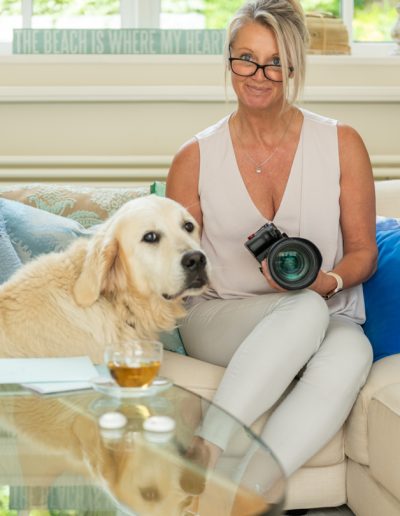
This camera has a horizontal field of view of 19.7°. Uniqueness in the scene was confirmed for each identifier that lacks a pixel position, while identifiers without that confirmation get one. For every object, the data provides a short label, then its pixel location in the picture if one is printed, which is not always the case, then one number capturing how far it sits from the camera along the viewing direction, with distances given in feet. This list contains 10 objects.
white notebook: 5.53
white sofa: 6.30
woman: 7.01
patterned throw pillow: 7.76
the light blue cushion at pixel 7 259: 7.15
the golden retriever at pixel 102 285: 6.45
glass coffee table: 4.65
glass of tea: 5.28
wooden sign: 9.51
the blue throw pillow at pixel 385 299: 7.11
